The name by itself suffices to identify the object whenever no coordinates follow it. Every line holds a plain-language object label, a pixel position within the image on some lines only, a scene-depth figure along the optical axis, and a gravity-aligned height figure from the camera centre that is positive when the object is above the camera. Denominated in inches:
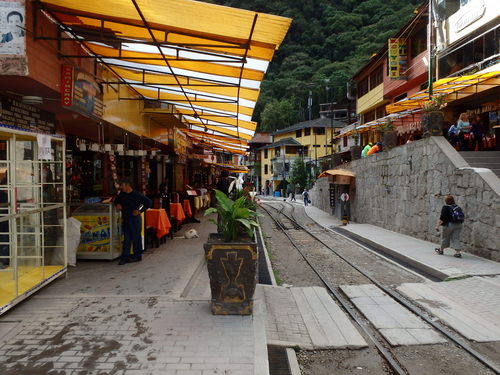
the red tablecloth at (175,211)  455.5 -32.9
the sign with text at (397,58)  960.3 +297.5
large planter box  186.7 -43.9
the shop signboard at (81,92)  248.7 +61.1
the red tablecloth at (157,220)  366.6 -34.8
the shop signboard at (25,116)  238.5 +43.8
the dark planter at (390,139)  614.2 +65.0
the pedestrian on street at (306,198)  1478.8 -62.8
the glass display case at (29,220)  207.9 -22.8
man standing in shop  293.4 -20.4
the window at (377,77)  1166.3 +315.3
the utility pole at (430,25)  734.4 +299.8
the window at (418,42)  920.1 +329.1
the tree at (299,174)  2037.4 +38.4
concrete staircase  451.4 +24.9
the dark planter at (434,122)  471.8 +69.9
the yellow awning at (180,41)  204.5 +86.0
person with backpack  361.7 -39.0
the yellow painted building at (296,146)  2288.4 +211.0
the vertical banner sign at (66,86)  247.4 +59.9
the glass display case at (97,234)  307.0 -39.6
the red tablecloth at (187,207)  555.2 -34.7
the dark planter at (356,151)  832.3 +62.4
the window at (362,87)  1321.4 +321.0
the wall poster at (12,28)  199.9 +78.1
